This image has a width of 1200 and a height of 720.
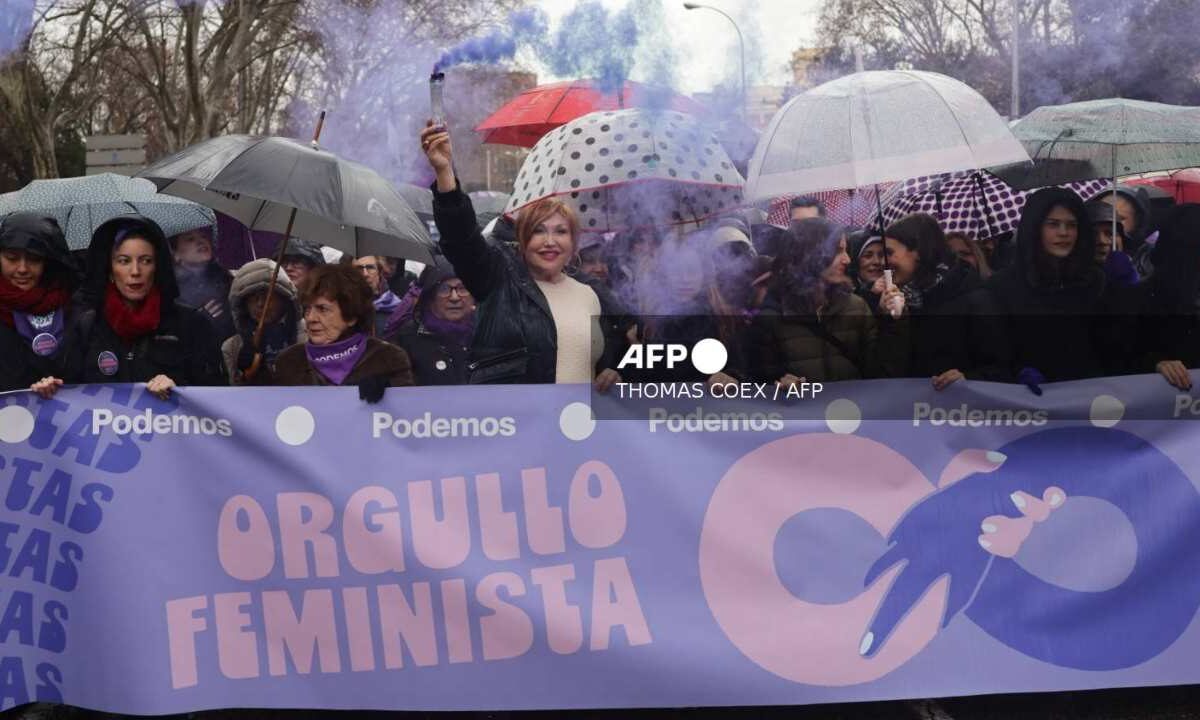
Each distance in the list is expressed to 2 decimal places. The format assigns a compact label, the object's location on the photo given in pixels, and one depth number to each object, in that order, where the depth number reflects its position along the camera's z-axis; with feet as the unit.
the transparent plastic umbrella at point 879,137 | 15.80
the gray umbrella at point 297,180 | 16.24
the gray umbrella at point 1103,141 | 18.84
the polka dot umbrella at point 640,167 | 16.15
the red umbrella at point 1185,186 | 24.61
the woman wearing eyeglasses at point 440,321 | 19.81
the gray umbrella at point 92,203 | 23.17
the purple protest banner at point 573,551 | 14.33
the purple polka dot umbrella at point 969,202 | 23.50
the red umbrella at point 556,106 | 16.80
